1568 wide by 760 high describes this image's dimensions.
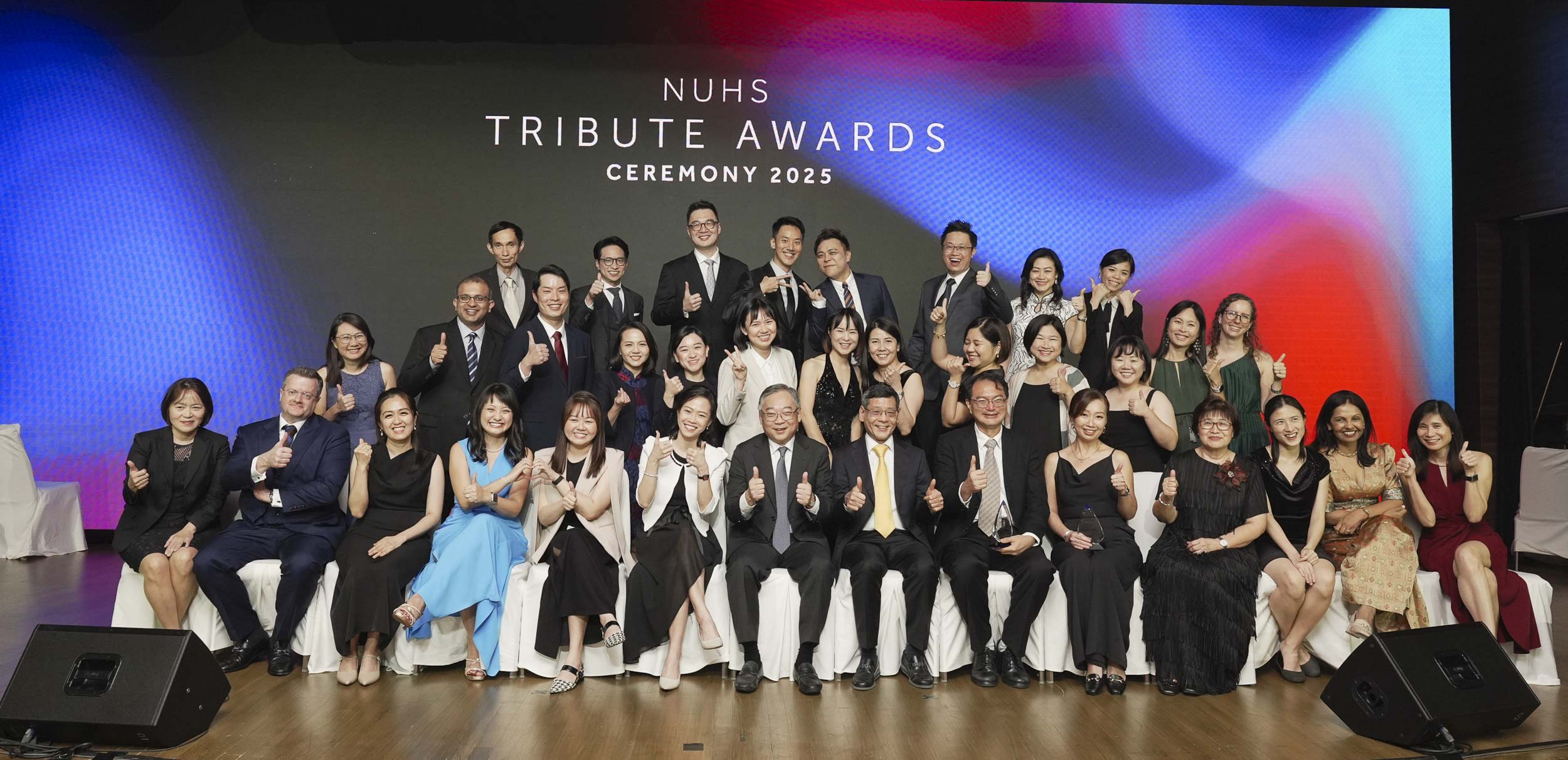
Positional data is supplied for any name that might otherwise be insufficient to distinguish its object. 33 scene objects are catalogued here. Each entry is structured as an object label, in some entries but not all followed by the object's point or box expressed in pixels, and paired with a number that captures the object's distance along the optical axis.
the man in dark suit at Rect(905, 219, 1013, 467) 5.41
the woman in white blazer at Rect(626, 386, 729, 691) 4.23
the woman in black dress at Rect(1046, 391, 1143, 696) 4.21
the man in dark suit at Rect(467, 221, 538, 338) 5.64
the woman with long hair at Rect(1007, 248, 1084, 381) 5.46
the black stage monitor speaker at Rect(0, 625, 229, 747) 3.24
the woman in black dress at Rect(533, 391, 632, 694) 4.20
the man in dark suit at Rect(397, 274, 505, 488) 5.38
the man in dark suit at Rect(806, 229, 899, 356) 5.46
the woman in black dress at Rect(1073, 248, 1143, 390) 5.55
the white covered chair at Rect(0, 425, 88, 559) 6.46
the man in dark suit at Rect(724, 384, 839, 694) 4.21
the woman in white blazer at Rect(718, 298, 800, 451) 4.91
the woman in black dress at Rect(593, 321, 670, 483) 5.07
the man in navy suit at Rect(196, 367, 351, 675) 4.29
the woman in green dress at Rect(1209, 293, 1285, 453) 5.27
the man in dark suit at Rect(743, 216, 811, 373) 5.43
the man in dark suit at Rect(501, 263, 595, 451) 5.20
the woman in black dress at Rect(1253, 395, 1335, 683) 4.34
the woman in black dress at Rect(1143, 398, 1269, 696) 4.19
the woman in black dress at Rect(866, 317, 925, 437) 4.90
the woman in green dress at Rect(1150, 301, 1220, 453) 5.22
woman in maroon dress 4.32
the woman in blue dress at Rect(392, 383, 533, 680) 4.27
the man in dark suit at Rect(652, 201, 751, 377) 5.52
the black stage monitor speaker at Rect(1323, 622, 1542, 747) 3.39
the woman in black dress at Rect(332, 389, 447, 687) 4.19
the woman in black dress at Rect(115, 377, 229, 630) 4.33
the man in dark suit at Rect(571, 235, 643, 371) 5.46
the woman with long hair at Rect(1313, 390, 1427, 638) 4.34
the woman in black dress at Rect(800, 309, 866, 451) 4.91
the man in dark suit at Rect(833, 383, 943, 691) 4.33
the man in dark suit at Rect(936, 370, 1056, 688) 4.26
